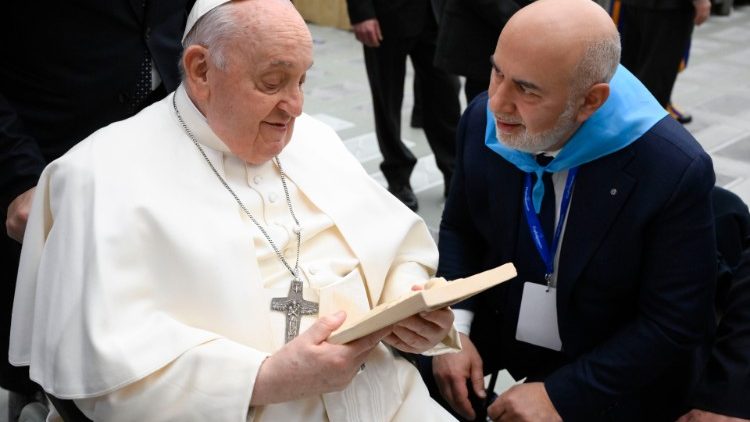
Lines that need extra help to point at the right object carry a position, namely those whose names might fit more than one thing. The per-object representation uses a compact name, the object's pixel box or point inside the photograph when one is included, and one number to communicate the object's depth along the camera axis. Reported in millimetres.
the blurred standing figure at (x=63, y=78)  2240
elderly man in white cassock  1742
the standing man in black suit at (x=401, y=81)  4867
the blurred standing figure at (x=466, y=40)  4234
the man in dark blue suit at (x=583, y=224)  2062
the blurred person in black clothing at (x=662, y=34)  5258
